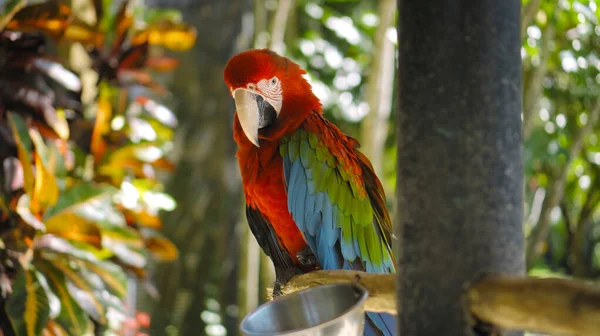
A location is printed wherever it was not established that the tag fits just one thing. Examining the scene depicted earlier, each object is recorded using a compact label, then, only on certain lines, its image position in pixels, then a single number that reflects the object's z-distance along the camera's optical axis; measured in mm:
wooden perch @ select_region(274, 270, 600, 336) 1788
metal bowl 2142
